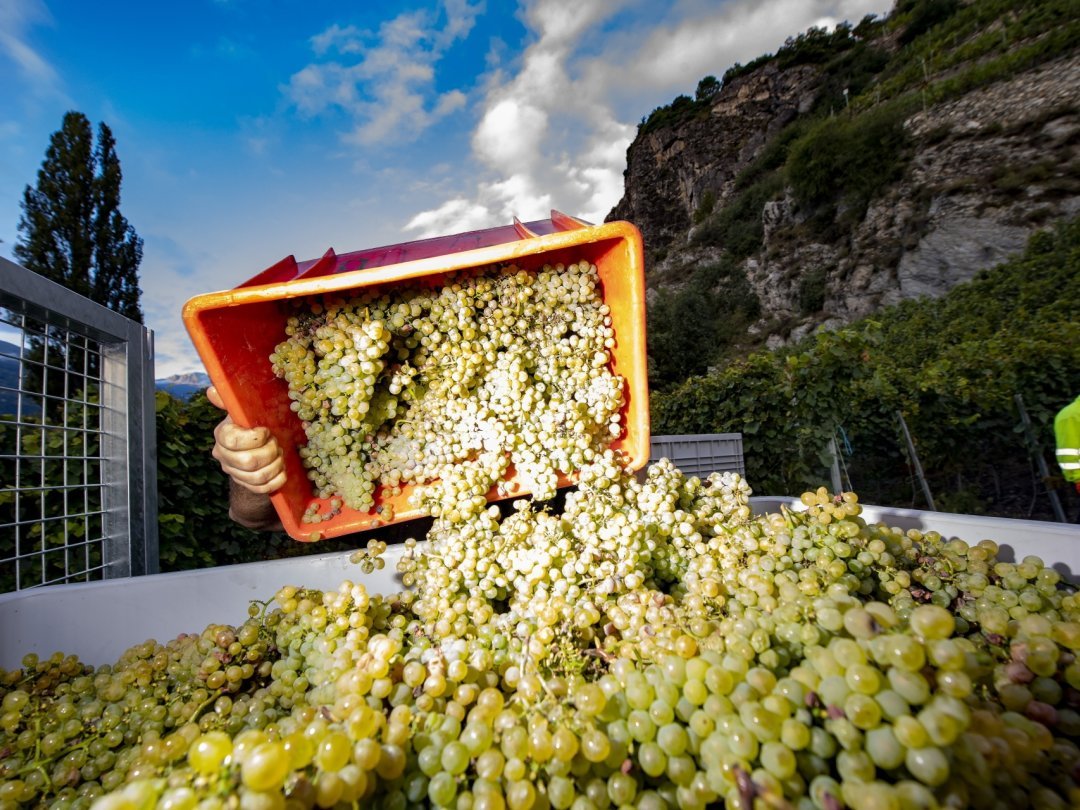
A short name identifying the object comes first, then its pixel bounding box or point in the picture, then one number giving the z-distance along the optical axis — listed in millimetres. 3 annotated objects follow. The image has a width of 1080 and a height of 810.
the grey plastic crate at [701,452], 2338
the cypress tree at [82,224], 14273
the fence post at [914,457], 5124
